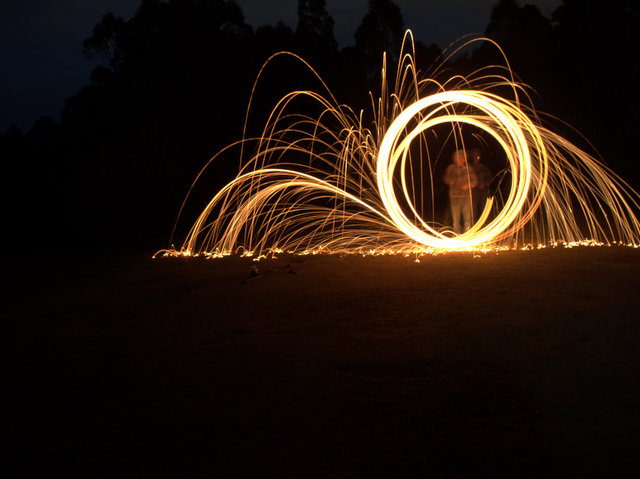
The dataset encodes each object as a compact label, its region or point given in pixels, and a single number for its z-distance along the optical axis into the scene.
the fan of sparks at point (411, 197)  8.38
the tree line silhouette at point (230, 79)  17.78
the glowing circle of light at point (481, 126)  8.12
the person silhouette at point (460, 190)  9.65
